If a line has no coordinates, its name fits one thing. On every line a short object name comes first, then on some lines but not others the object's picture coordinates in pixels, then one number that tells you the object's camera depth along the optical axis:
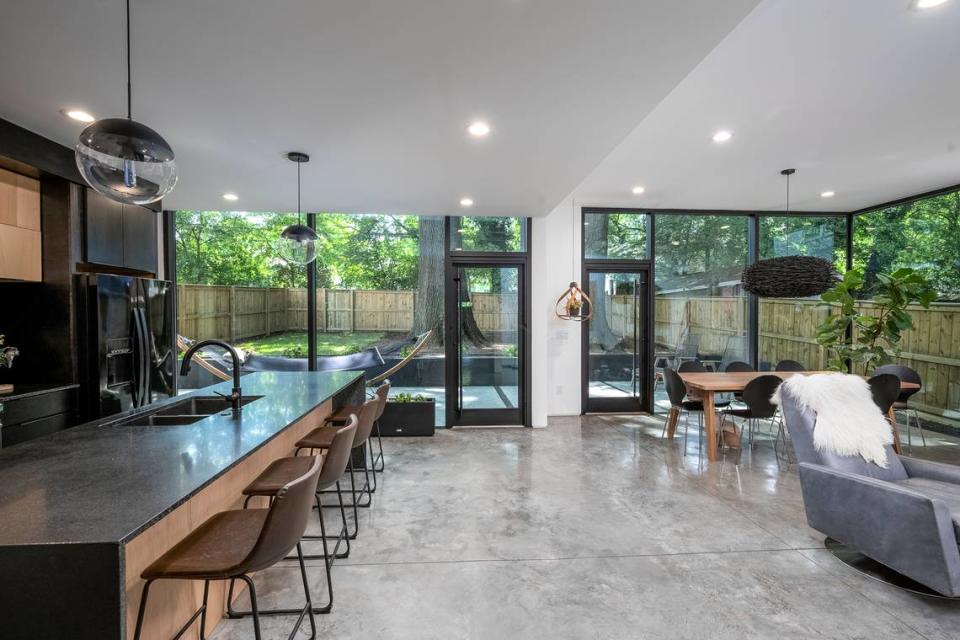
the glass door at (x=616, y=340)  5.65
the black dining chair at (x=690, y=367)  4.83
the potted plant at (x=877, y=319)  4.22
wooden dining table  3.98
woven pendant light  3.76
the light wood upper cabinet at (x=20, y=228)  2.79
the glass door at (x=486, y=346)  5.12
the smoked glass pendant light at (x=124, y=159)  1.46
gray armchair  1.94
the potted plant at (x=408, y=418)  4.78
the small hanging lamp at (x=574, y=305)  5.34
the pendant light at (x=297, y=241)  3.13
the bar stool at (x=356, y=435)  2.62
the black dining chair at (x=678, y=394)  4.29
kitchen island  0.98
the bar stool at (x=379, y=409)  3.10
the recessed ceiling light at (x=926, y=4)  1.89
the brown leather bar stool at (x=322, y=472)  1.95
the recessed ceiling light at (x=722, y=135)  3.24
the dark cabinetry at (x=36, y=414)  2.62
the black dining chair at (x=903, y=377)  4.29
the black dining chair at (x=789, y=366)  4.88
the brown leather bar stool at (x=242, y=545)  1.31
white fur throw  2.47
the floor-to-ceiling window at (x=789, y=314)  5.75
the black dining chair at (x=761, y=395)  3.87
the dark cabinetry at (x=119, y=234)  3.28
